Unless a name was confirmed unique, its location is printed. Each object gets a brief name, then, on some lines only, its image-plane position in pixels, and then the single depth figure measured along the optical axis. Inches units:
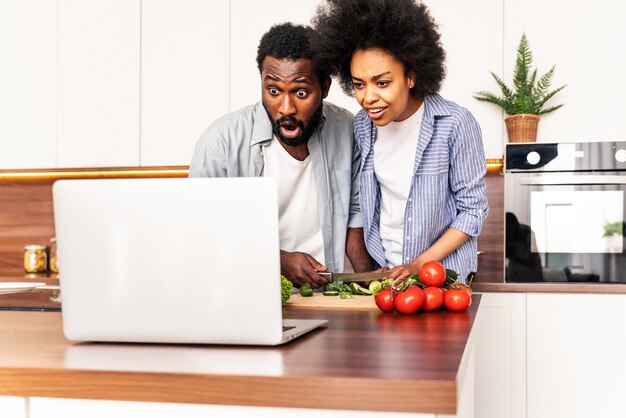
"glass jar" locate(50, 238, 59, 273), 139.8
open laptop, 36.5
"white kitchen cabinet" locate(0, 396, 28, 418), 33.3
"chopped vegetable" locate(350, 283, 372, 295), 65.9
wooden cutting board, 58.8
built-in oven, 106.4
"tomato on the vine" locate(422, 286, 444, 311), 53.5
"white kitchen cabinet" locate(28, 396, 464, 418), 30.0
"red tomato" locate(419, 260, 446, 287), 55.4
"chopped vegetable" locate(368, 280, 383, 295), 61.3
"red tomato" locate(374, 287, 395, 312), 53.0
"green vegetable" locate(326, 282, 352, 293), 66.2
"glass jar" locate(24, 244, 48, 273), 142.8
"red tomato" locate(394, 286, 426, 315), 52.0
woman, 69.5
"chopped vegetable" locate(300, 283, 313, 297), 64.9
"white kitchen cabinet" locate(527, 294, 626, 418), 102.2
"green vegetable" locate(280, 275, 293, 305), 58.1
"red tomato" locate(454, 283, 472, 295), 56.5
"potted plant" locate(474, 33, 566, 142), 112.0
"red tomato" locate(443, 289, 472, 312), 53.7
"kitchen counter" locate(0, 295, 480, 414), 28.9
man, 79.5
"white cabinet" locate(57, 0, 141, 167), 129.9
